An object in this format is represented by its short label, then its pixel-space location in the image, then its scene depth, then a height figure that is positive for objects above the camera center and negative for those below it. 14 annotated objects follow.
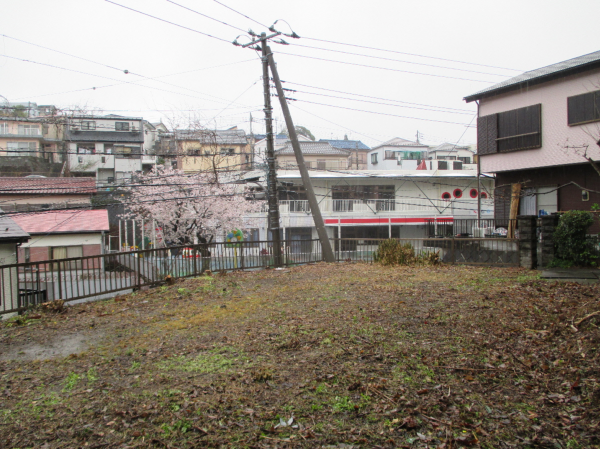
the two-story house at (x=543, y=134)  14.41 +3.05
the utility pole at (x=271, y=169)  15.24 +1.81
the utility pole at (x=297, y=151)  15.53 +2.48
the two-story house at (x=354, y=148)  53.26 +9.14
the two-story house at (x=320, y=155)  38.70 +5.80
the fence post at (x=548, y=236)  11.80 -0.58
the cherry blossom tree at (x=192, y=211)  28.11 +0.66
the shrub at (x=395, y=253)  14.49 -1.25
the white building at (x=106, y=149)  37.28 +6.63
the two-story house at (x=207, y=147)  28.05 +5.51
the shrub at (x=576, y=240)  11.18 -0.67
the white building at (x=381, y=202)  30.33 +1.11
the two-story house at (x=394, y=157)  39.91 +5.97
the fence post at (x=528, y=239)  12.16 -0.68
